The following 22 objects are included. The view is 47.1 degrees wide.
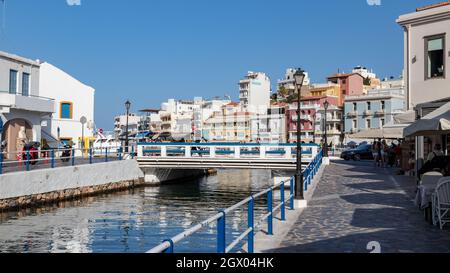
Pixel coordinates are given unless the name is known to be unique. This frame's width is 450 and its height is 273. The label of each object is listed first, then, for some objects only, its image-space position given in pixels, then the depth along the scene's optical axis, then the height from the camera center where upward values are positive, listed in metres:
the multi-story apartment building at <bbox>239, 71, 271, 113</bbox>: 131.25 +15.43
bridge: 30.50 -0.56
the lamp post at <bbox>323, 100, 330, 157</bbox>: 36.38 -0.22
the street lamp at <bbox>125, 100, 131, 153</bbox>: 36.19 +3.03
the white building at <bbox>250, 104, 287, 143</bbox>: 99.81 +4.64
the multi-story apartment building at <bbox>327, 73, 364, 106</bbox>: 98.50 +12.79
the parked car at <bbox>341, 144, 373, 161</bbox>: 44.50 -0.34
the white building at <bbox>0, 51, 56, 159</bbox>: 31.16 +2.89
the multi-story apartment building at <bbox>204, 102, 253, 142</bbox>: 105.38 +4.83
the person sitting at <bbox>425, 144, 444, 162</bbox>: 15.03 -0.07
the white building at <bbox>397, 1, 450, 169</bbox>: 21.90 +3.98
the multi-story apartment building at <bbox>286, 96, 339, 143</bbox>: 92.05 +6.16
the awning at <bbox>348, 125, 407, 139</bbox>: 23.54 +0.80
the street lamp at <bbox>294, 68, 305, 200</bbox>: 13.72 -0.28
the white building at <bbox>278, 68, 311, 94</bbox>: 140.06 +19.13
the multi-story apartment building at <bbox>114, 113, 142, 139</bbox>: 141.99 +7.65
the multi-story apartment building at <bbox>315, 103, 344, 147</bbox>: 87.19 +4.23
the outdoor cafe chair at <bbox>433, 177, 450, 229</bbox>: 9.48 -0.99
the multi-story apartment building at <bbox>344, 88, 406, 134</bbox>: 77.12 +6.32
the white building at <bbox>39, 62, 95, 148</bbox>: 43.81 +4.08
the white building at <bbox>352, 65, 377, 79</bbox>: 132.01 +20.19
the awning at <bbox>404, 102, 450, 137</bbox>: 10.34 +0.57
